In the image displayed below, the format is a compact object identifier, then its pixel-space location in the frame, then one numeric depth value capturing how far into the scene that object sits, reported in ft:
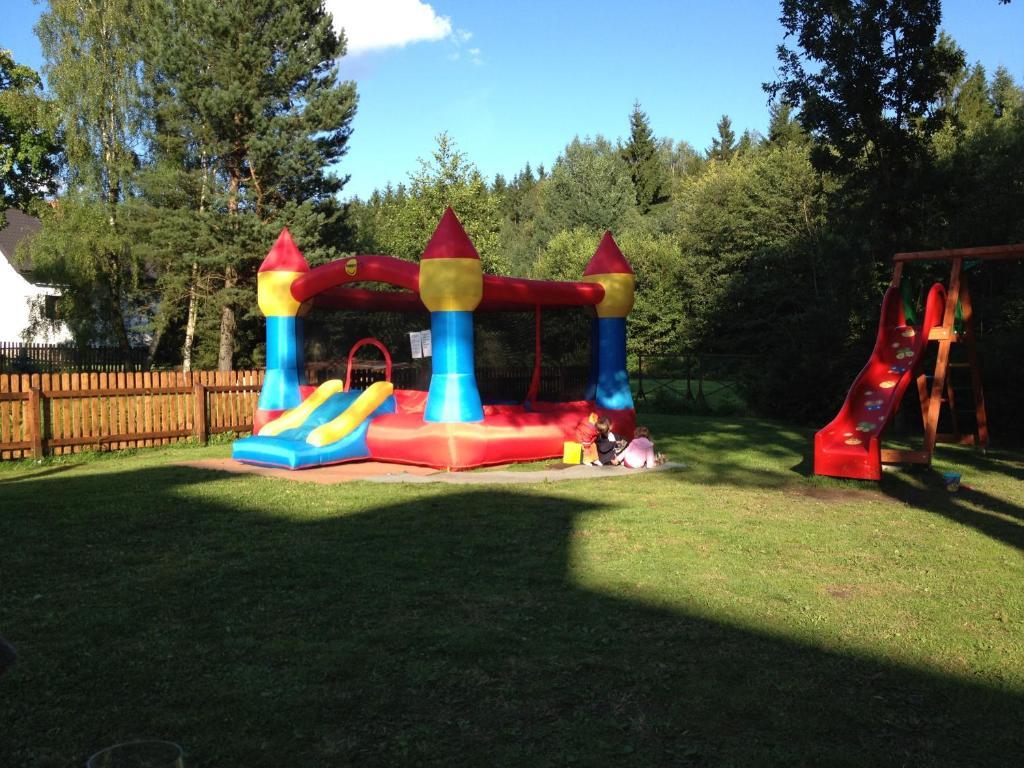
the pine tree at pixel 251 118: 84.64
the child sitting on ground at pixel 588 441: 40.70
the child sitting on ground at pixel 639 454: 39.52
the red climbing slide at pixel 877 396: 34.12
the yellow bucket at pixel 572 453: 40.81
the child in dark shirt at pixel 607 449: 40.37
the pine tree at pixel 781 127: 167.63
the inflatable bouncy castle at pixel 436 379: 38.45
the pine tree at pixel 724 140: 223.30
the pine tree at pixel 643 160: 209.46
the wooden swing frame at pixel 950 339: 36.24
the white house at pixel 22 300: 111.65
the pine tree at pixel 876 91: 59.57
